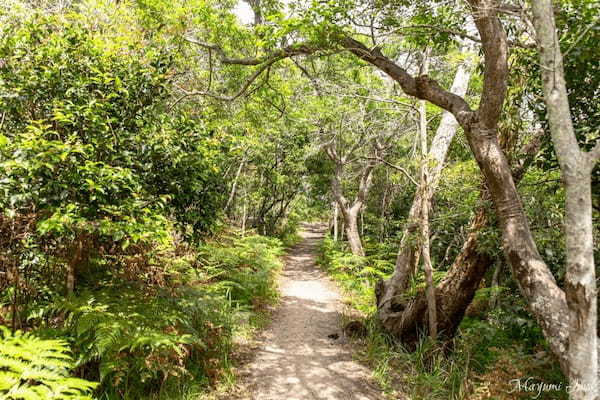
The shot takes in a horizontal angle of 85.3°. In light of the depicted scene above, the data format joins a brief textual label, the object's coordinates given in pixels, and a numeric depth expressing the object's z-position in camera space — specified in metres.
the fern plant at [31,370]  1.97
